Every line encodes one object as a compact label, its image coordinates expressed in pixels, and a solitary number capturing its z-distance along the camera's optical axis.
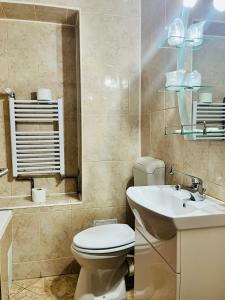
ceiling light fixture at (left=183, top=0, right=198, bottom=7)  1.40
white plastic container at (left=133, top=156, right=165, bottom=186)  1.83
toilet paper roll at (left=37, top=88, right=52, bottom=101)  2.17
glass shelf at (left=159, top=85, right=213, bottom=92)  1.31
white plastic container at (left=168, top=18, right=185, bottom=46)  1.48
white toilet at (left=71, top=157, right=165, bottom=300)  1.60
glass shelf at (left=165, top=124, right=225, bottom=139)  1.19
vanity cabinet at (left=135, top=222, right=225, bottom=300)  1.00
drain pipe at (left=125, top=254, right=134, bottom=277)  1.86
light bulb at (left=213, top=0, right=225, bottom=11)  1.17
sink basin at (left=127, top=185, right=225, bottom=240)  0.97
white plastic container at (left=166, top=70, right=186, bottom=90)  1.49
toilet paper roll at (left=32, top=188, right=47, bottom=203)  2.14
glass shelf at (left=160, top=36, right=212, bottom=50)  1.33
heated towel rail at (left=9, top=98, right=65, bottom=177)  2.19
